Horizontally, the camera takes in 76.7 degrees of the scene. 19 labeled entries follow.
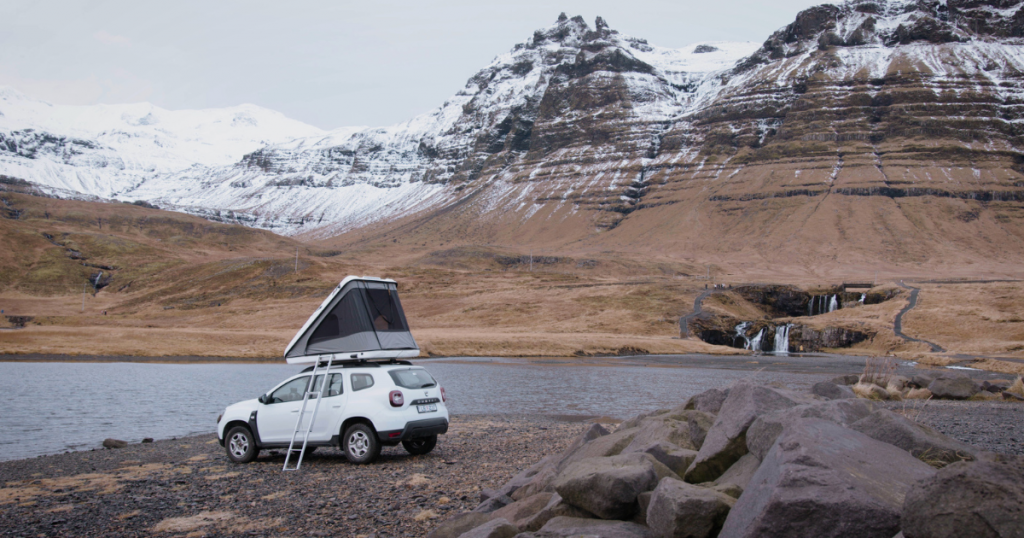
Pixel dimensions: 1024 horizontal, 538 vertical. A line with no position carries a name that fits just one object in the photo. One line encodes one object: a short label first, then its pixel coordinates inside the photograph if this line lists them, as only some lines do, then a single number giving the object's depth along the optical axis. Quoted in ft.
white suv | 47.44
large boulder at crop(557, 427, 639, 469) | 34.04
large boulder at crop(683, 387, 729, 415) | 40.27
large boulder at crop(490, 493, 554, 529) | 28.25
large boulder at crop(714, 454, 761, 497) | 23.77
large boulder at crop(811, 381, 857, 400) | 51.65
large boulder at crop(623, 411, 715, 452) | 32.89
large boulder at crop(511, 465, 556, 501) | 30.74
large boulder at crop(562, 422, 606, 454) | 37.76
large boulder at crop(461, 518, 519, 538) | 24.34
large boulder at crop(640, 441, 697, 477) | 28.68
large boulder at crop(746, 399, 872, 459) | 24.44
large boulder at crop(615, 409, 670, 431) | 46.75
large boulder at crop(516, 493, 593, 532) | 25.34
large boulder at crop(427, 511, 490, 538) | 28.12
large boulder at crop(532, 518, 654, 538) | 22.06
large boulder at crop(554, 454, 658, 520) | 24.04
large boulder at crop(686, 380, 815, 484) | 27.17
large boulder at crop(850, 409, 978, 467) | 23.57
